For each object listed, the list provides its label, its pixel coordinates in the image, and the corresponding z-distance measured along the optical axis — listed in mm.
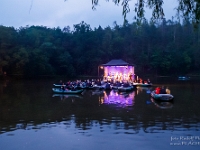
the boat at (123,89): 30500
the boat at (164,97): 21016
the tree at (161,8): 4812
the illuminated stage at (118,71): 44312
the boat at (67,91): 26422
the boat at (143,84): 37166
